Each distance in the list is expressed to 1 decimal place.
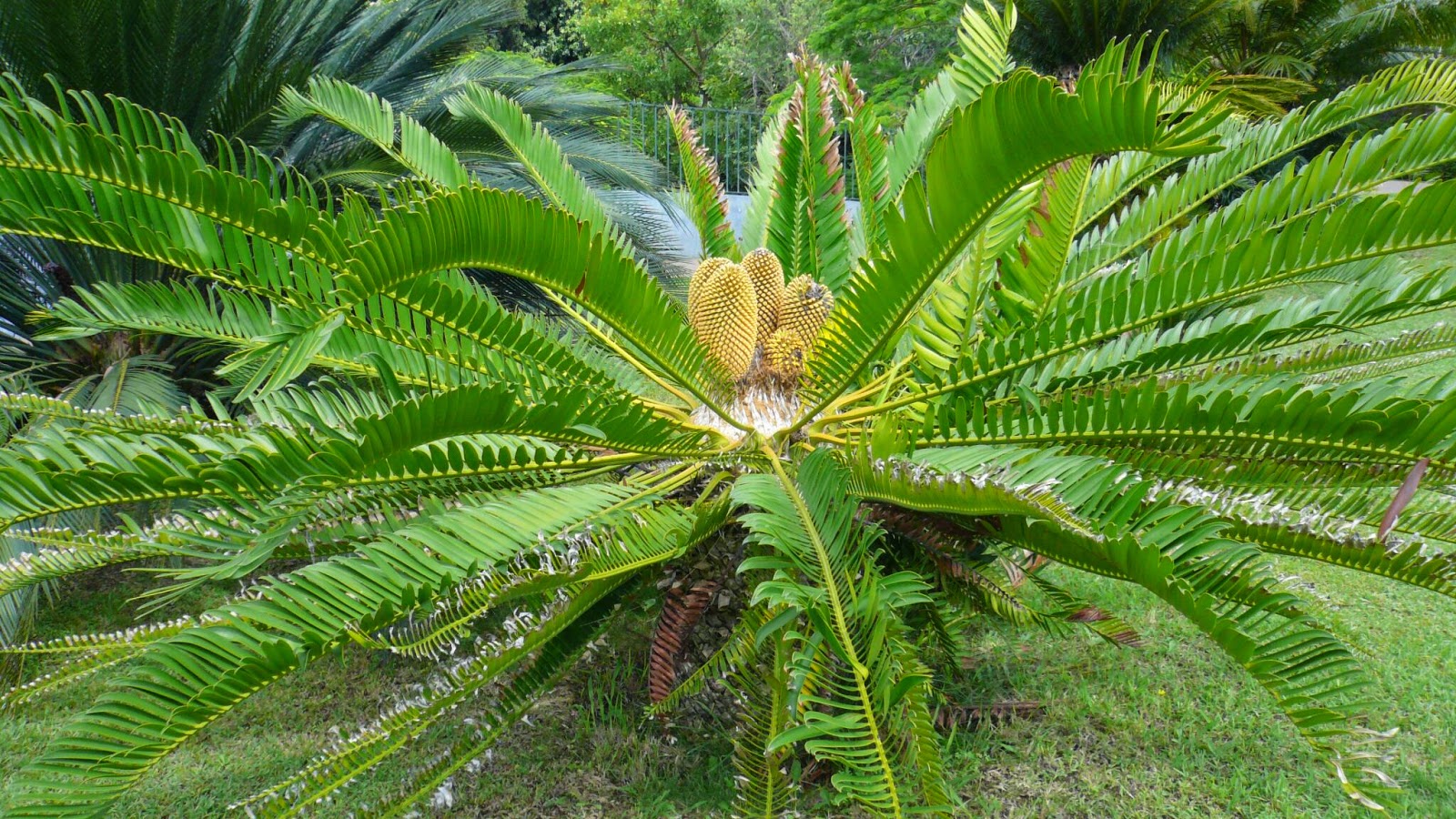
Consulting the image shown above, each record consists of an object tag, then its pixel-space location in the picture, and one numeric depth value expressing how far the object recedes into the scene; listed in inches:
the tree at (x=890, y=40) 631.2
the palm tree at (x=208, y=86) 125.6
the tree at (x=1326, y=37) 427.8
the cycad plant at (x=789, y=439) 54.0
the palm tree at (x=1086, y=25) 343.9
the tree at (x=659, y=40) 797.2
